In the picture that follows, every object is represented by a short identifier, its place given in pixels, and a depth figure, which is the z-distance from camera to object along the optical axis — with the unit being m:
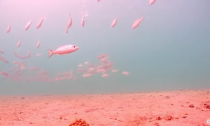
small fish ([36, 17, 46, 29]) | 8.22
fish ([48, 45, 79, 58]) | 4.88
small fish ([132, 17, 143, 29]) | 8.06
